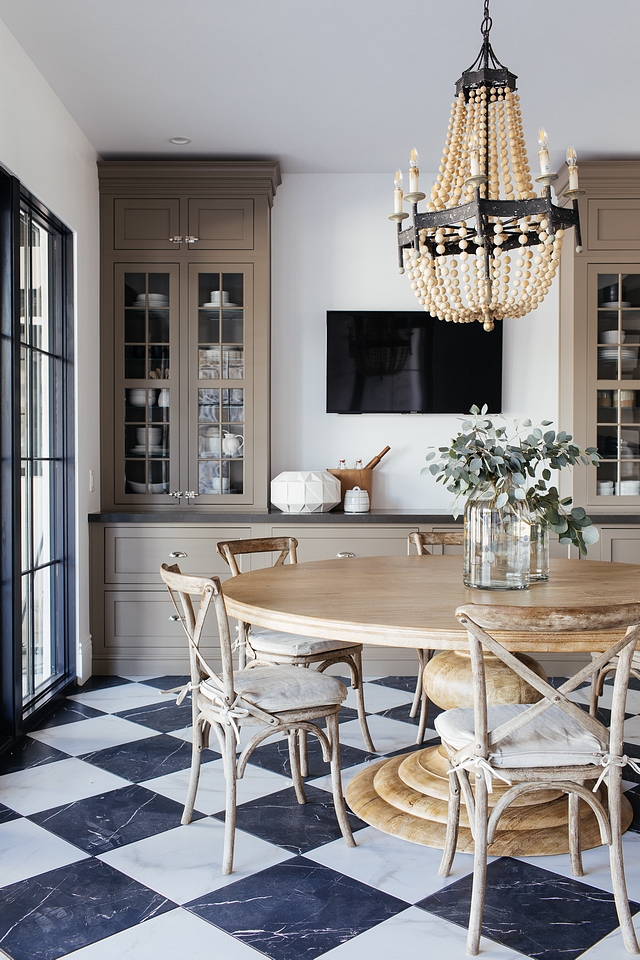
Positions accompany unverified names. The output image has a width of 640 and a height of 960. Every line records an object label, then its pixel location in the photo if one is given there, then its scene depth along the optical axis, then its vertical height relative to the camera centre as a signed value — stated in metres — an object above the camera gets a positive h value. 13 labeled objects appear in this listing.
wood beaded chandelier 2.53 +0.76
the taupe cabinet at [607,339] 4.41 +0.64
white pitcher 4.51 +0.04
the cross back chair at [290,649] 2.97 -0.73
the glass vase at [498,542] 2.49 -0.28
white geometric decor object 4.32 -0.21
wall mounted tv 4.68 +0.54
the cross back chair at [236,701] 2.23 -0.72
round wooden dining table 2.01 -0.43
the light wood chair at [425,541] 3.54 -0.39
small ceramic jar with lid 4.44 -0.26
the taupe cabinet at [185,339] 4.47 +0.65
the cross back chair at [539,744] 1.79 -0.71
